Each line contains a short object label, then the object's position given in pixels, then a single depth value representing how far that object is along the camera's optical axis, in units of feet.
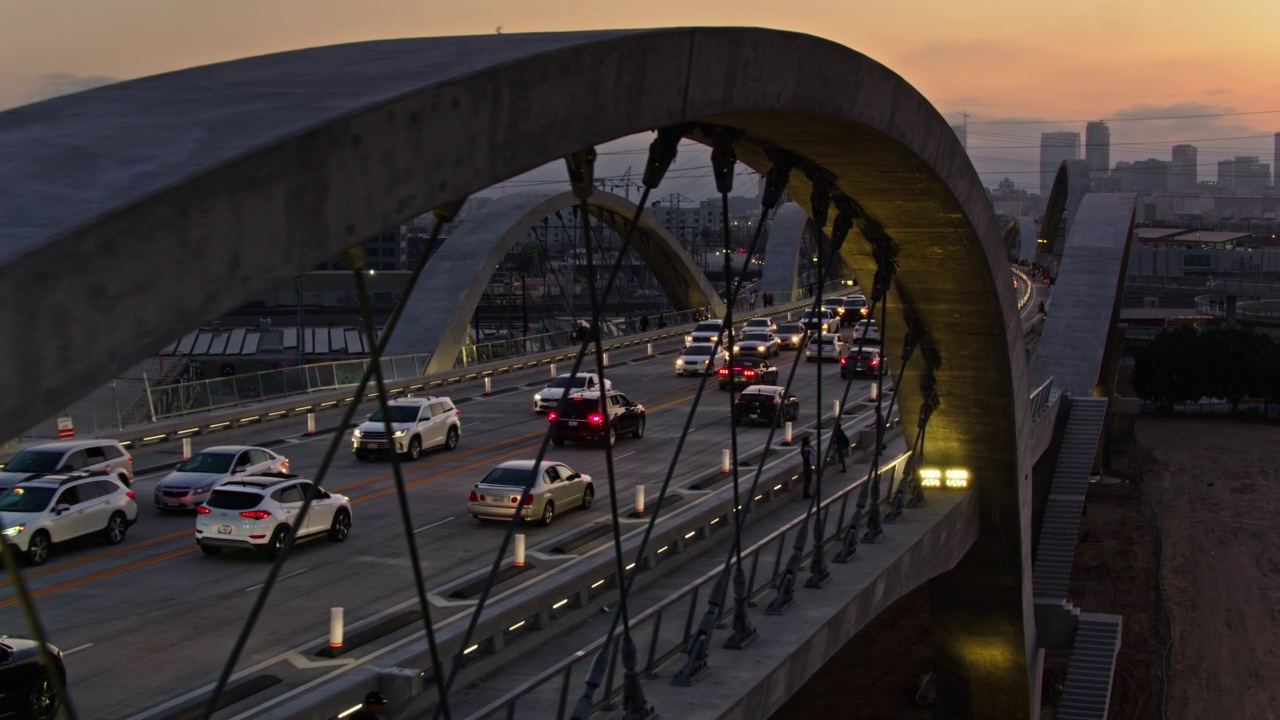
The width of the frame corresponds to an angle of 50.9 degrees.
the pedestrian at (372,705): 34.55
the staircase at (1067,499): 108.47
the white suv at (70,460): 81.66
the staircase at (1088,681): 93.86
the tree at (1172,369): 255.50
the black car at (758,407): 118.73
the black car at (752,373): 143.74
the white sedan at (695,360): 156.25
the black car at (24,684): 39.32
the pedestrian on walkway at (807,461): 79.30
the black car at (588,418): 106.22
